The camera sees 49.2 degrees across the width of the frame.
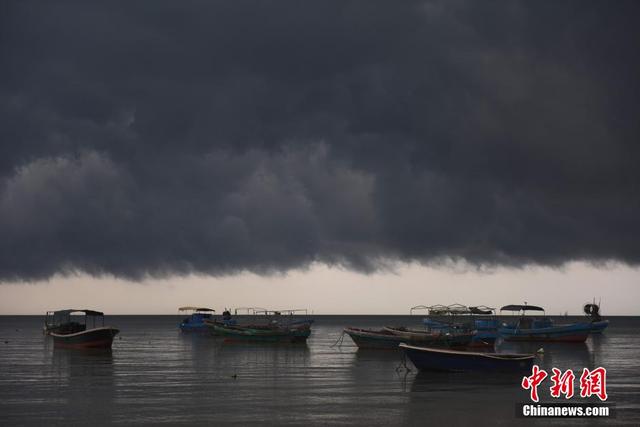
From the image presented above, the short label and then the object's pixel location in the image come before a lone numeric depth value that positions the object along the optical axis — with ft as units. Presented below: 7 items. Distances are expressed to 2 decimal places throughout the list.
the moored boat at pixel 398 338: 223.51
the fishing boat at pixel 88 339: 250.16
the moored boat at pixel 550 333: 312.50
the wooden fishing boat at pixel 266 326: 307.00
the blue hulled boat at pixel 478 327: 287.77
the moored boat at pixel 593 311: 355.77
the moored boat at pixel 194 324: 479.82
